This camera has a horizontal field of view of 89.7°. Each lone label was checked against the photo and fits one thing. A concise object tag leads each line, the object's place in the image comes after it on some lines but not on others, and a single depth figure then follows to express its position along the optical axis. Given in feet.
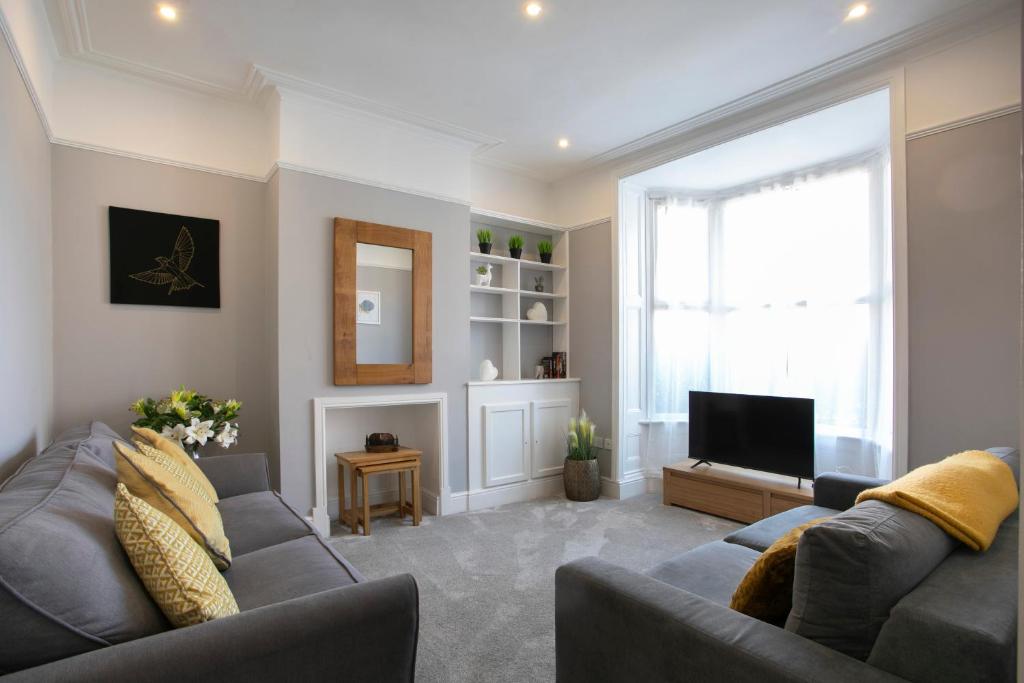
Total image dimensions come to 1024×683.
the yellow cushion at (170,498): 5.06
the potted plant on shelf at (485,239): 14.34
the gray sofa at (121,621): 3.14
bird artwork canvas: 10.19
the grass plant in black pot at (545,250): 15.75
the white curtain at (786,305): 11.82
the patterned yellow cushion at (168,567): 3.80
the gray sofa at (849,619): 3.05
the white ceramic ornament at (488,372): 14.03
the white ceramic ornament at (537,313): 15.40
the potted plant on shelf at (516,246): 14.71
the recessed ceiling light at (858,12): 8.27
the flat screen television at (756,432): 11.79
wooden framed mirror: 11.43
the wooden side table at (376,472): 11.08
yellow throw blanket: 3.90
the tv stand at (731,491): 11.58
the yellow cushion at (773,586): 4.05
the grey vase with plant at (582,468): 13.87
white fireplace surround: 11.07
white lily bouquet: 9.31
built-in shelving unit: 14.80
